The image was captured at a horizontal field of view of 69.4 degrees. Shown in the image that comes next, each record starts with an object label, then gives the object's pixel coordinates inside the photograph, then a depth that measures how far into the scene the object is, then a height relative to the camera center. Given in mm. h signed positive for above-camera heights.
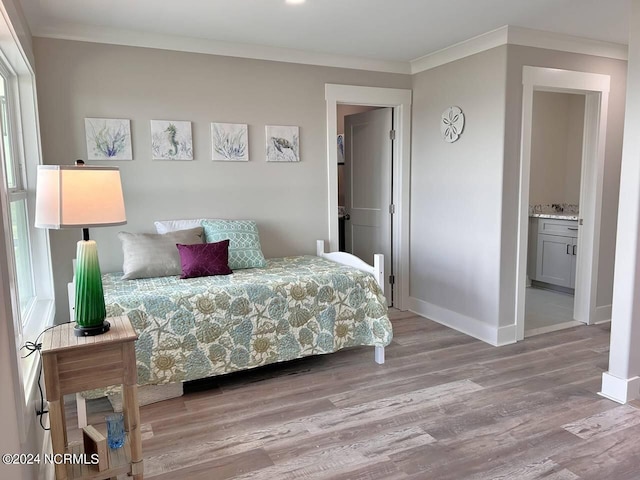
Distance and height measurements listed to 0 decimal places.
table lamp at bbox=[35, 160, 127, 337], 1792 -97
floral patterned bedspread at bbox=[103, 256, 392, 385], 2758 -866
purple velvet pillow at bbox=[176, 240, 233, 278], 3242 -535
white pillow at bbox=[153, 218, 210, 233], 3574 -312
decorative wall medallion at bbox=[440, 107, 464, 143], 3930 +493
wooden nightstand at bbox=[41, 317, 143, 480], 1789 -759
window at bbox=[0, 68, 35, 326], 2732 -90
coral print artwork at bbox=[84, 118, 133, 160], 3391 +351
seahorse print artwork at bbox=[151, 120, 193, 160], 3588 +349
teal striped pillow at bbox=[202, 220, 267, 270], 3578 -444
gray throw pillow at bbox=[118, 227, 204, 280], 3218 -488
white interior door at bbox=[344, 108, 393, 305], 4684 -31
